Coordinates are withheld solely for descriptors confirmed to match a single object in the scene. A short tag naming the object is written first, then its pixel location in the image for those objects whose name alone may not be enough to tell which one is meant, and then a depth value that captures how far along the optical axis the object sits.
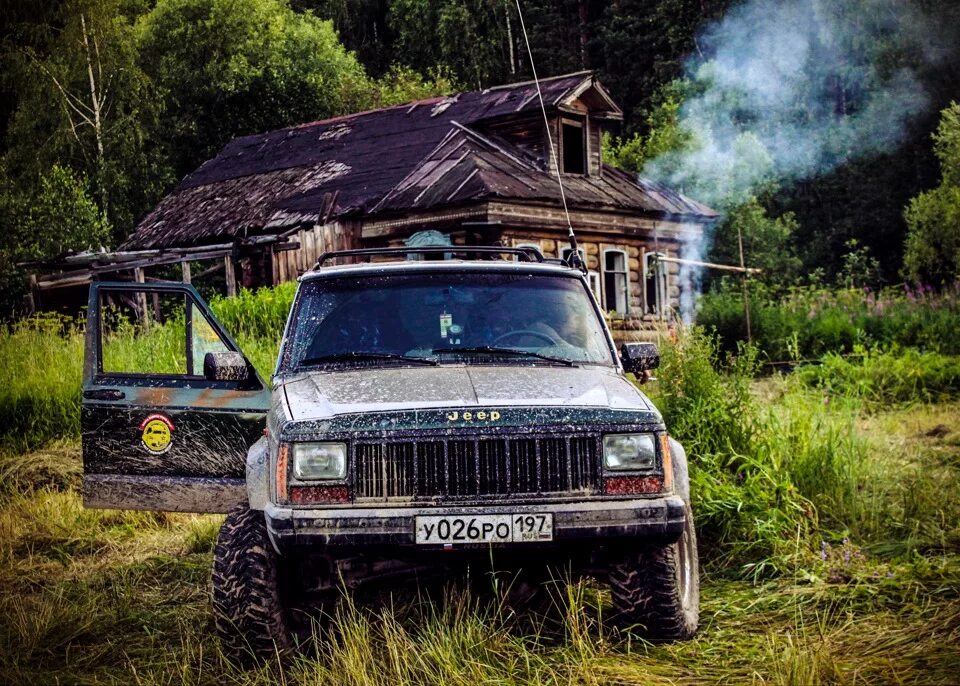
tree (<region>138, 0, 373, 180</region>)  40.72
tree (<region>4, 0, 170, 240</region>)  36.66
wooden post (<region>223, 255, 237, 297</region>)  24.30
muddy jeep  4.73
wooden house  23.47
